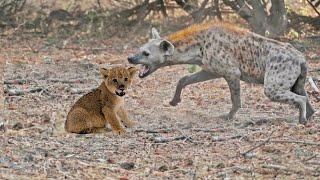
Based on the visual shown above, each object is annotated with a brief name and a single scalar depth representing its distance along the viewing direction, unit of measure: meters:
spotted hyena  18.31
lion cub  16.31
